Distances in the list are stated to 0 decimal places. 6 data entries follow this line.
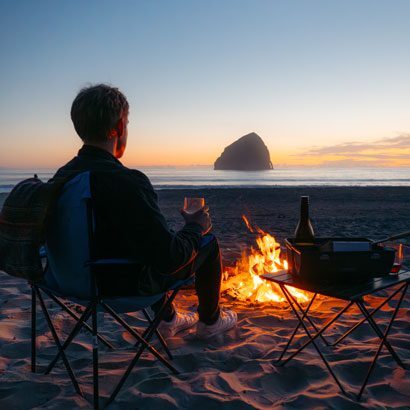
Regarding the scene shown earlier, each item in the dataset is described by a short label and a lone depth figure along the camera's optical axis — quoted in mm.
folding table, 2471
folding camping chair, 2287
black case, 2586
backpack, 2293
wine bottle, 3287
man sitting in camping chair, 2252
